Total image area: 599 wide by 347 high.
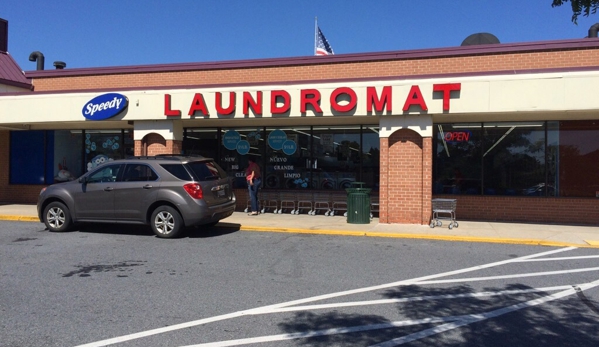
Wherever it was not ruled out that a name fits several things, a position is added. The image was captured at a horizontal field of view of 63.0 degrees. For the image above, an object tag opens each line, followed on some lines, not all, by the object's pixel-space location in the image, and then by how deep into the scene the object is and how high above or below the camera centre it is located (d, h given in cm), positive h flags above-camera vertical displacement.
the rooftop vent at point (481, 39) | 1653 +471
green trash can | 1296 -78
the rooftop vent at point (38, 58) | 1951 +468
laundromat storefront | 1208 +129
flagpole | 2314 +660
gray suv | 1059 -52
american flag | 2316 +639
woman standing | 1449 -20
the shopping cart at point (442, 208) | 1235 -80
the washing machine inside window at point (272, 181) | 1596 -21
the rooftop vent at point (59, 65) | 2012 +443
